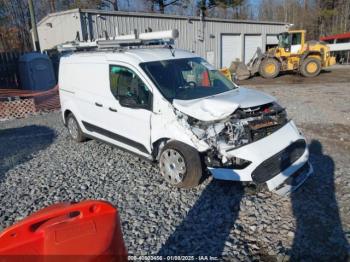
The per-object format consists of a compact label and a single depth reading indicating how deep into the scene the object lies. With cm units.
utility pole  1483
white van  355
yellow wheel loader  1716
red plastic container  122
